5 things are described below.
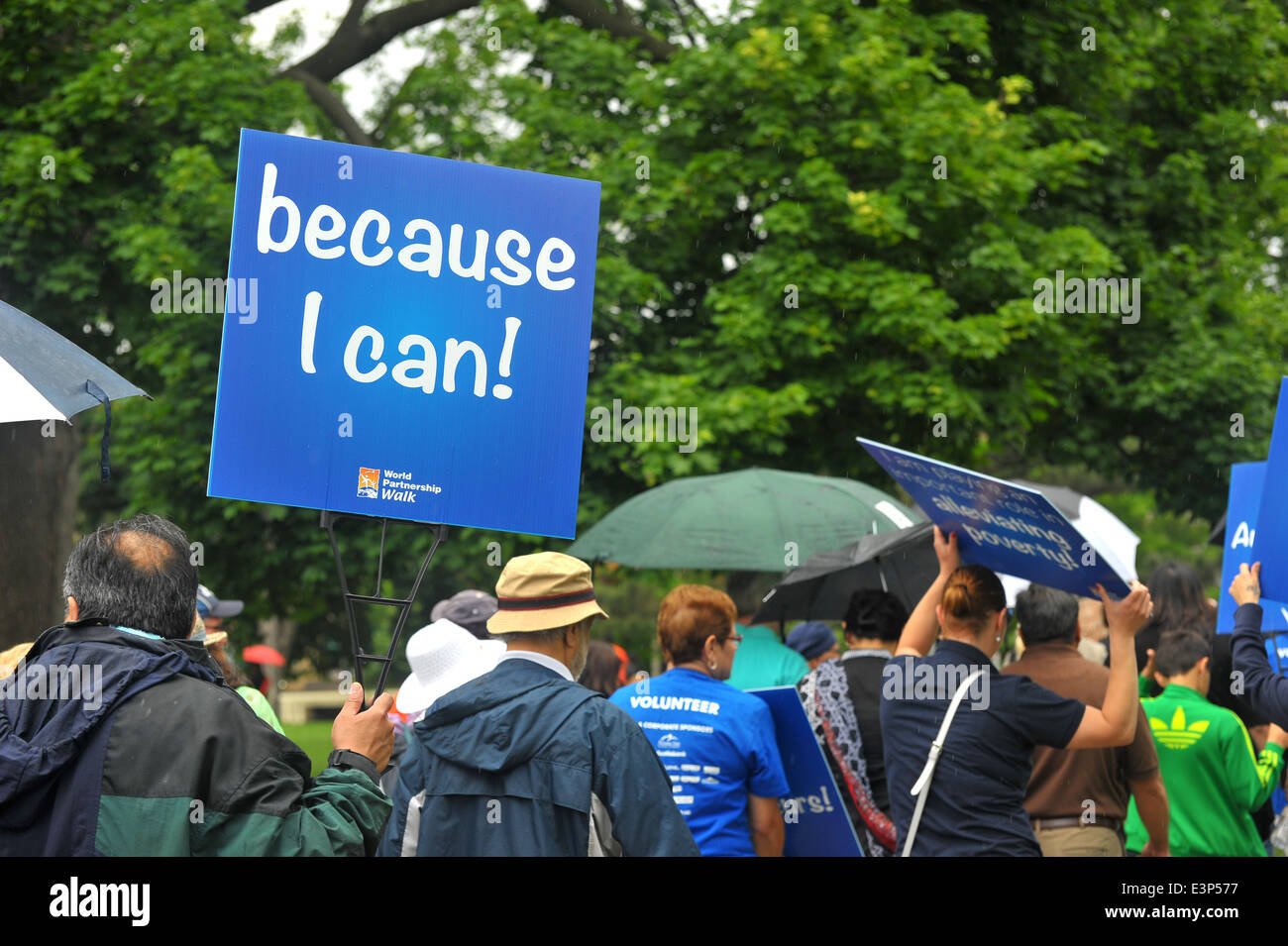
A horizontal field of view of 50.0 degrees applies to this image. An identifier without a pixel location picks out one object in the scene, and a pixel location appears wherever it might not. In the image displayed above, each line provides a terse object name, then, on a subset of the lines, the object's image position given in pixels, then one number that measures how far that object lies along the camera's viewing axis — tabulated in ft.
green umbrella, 22.48
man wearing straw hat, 9.89
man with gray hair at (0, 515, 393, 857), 8.75
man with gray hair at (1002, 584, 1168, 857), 14.49
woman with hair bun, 12.62
